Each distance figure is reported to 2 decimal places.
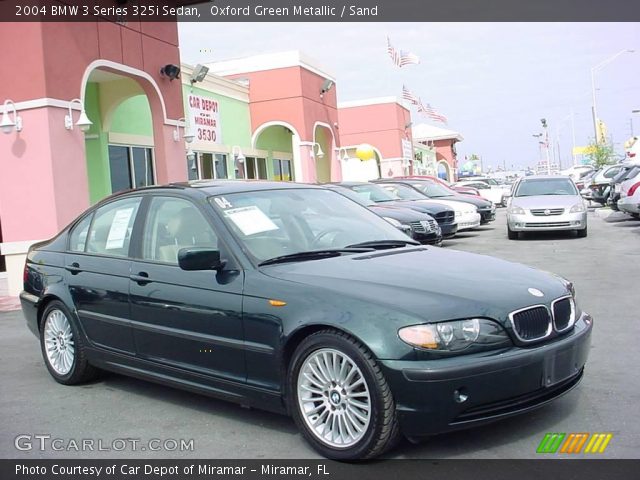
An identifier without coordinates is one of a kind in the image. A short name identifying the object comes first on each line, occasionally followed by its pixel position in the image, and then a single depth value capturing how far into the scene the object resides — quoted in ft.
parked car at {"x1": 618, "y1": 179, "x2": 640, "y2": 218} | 54.60
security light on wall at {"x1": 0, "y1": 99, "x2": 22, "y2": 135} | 36.64
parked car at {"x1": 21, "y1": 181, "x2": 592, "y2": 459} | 11.76
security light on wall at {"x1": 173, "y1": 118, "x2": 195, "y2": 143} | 49.01
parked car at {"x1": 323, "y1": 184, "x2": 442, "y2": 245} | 40.19
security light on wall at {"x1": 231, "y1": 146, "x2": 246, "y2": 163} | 72.28
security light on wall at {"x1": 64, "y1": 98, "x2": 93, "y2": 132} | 37.76
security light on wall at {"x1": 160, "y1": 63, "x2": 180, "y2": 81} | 47.75
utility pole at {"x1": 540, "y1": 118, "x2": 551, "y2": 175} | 256.17
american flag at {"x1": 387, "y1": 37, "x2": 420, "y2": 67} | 105.91
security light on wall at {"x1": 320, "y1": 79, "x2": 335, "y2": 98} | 84.79
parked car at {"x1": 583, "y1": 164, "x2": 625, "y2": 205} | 74.29
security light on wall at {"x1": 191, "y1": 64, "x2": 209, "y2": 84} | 60.90
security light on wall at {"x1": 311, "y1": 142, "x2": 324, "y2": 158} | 79.32
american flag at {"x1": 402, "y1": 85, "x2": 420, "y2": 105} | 119.55
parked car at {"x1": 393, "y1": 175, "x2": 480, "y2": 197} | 82.36
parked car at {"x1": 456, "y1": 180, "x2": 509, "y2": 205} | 102.78
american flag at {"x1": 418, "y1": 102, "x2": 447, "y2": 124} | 129.94
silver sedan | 49.26
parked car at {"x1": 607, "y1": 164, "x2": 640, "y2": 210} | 57.70
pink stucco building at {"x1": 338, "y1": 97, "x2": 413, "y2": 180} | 126.52
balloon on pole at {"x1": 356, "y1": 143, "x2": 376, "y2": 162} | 111.34
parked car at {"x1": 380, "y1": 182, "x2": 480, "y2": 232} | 54.90
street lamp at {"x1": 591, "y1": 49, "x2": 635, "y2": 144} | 160.16
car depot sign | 63.26
